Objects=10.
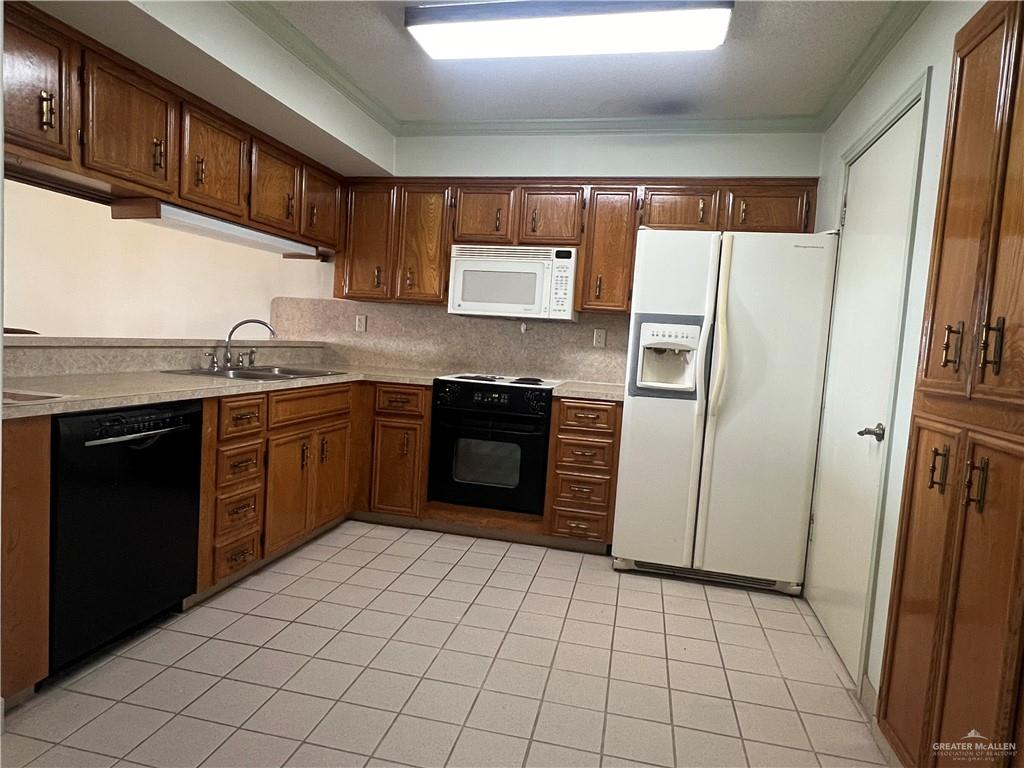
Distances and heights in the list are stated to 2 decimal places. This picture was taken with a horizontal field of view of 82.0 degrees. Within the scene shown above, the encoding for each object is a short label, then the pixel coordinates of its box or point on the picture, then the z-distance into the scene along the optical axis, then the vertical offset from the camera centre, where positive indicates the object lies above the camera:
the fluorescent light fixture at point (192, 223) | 2.43 +0.46
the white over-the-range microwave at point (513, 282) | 3.45 +0.38
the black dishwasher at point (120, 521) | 1.78 -0.67
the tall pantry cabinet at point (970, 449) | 1.26 -0.17
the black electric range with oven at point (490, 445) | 3.29 -0.58
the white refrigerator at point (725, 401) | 2.75 -0.20
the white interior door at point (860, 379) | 2.00 -0.04
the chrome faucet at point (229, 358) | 3.19 -0.17
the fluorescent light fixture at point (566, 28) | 2.16 +1.24
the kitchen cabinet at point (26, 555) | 1.63 -0.68
